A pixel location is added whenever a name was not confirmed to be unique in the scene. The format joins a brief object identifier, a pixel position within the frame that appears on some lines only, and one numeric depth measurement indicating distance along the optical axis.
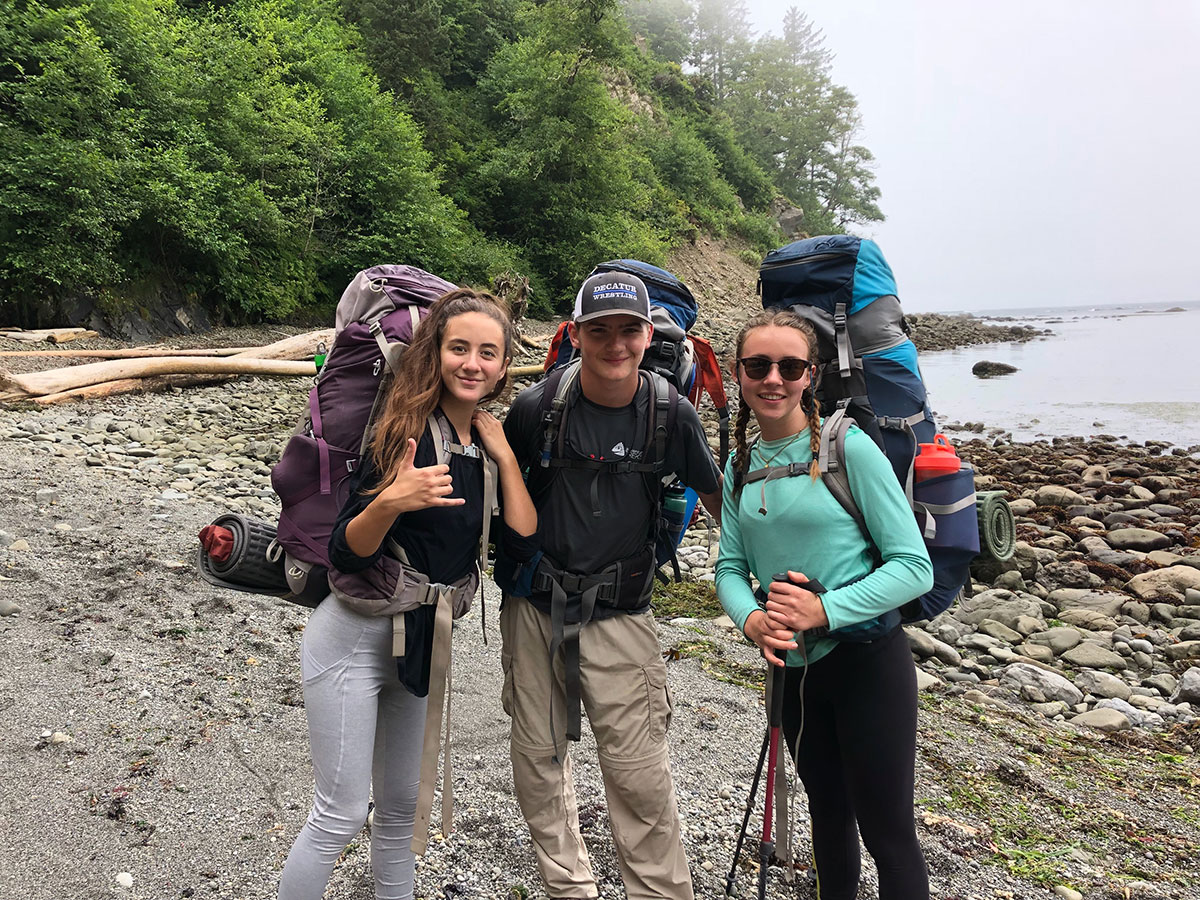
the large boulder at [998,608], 7.02
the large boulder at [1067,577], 8.20
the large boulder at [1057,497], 11.70
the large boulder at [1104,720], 4.96
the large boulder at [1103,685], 5.54
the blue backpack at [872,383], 2.26
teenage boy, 2.30
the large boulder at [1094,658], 6.11
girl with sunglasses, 1.98
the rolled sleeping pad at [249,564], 2.18
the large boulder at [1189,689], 5.47
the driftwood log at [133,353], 12.40
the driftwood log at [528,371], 16.75
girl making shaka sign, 1.94
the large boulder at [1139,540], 9.51
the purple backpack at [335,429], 2.13
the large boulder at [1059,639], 6.42
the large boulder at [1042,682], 5.44
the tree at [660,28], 62.12
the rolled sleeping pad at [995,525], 2.67
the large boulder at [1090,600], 7.45
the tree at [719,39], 67.19
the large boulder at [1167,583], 7.70
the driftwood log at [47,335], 13.54
